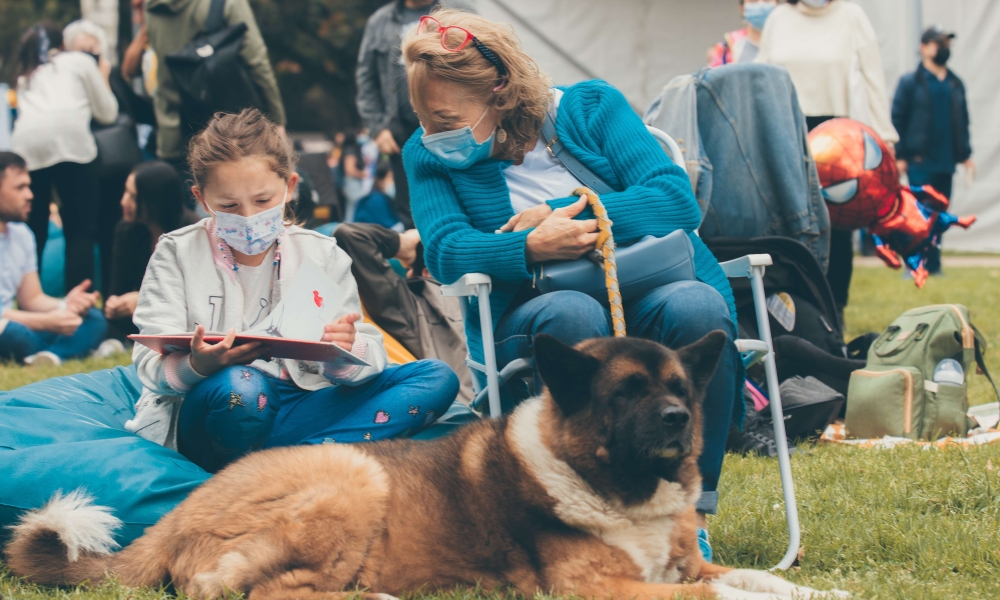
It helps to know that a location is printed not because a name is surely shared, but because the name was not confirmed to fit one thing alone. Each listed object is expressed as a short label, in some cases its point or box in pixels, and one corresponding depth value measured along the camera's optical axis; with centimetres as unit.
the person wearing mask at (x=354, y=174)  1627
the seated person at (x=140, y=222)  639
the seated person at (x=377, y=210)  1271
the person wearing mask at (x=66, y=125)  737
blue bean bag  304
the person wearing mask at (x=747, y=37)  809
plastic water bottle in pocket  471
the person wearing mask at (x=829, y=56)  750
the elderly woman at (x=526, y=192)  307
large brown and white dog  259
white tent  1123
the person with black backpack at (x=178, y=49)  689
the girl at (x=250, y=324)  322
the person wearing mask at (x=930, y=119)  1140
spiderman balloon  553
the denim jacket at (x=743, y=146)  509
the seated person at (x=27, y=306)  679
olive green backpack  465
